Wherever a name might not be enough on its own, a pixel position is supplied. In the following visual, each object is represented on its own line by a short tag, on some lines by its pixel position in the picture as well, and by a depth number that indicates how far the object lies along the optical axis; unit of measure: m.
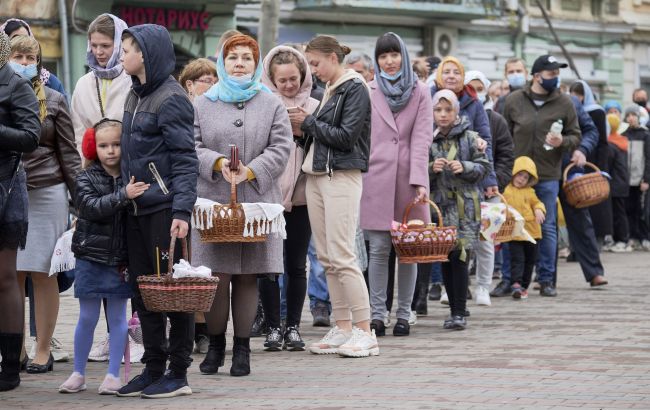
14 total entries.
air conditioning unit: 39.66
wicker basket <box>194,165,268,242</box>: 9.16
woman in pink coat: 11.48
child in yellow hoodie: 15.05
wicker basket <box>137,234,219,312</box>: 8.22
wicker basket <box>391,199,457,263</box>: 11.23
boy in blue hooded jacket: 8.40
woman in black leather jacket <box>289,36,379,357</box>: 10.34
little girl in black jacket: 8.75
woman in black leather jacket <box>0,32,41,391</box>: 8.78
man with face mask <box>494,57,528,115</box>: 17.84
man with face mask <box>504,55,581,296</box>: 15.23
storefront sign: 31.67
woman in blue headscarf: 9.42
